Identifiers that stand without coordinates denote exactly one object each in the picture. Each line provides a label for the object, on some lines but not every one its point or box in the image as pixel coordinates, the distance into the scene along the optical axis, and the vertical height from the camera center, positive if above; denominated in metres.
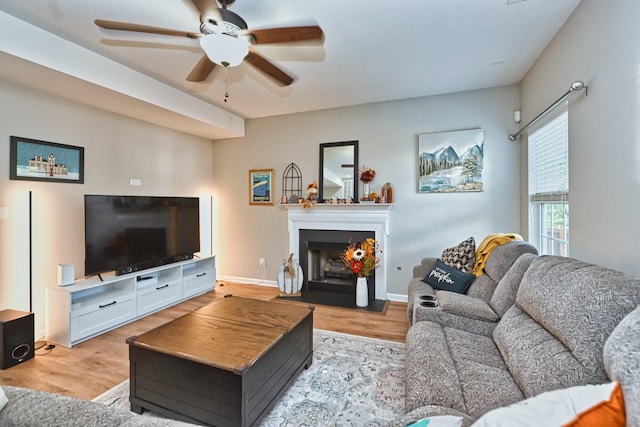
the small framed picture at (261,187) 4.59 +0.41
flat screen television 2.96 -0.22
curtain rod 1.97 +0.84
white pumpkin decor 4.18 -0.99
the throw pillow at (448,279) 2.60 -0.63
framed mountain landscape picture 3.49 +0.62
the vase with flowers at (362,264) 3.65 -0.68
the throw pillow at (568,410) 0.68 -0.50
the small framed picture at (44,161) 2.68 +0.53
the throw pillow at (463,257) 2.82 -0.47
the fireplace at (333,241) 3.94 -0.43
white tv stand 2.64 -0.92
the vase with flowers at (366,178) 3.88 +0.45
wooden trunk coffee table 1.54 -0.89
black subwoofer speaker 2.24 -0.99
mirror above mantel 4.07 +0.59
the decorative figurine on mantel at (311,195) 4.14 +0.24
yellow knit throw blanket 2.67 -0.35
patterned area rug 1.74 -1.24
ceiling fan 1.64 +1.11
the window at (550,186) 2.38 +0.22
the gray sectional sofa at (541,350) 0.92 -0.60
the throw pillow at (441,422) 0.82 -0.62
